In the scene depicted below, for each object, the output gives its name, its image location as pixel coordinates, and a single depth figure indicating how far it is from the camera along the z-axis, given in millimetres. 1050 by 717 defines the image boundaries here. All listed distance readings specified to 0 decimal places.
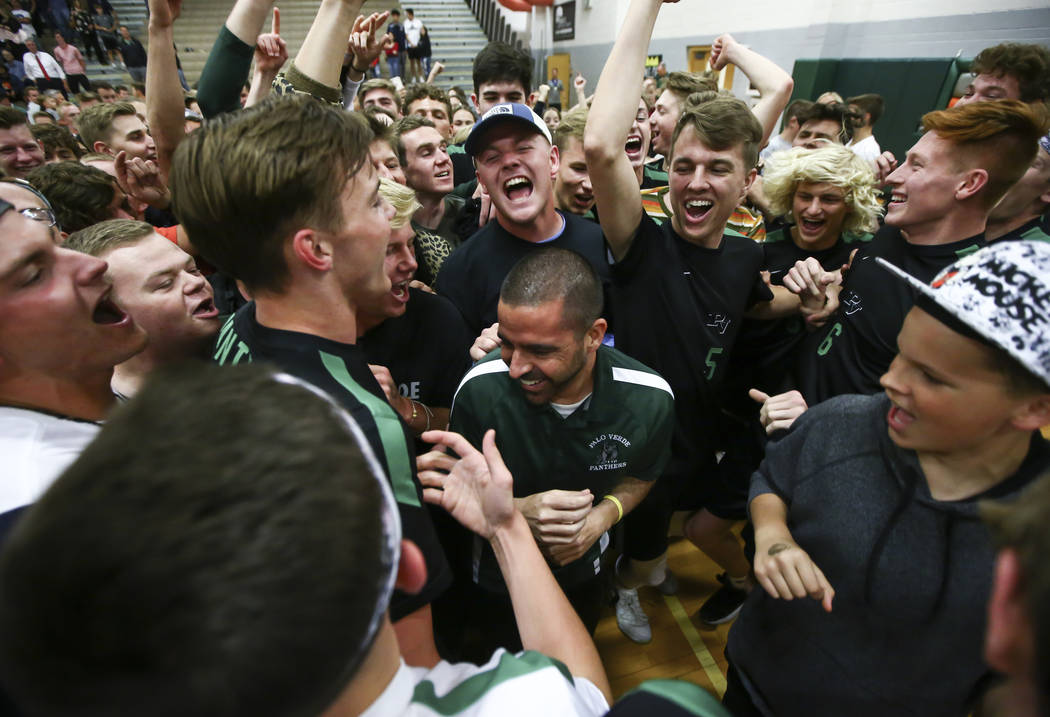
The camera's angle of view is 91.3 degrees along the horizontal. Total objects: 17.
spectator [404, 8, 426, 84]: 16281
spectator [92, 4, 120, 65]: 14305
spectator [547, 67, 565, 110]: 16245
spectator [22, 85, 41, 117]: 10314
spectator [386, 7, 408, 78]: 16188
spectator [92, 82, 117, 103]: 9366
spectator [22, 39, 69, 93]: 11711
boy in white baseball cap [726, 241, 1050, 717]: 1075
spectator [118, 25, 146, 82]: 13422
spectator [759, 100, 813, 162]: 5238
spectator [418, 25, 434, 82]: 16438
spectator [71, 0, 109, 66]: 14148
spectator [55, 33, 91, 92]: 12711
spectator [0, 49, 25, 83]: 12281
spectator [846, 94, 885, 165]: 5254
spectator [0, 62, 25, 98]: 11992
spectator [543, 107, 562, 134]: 8703
